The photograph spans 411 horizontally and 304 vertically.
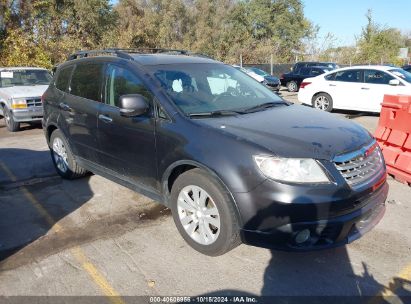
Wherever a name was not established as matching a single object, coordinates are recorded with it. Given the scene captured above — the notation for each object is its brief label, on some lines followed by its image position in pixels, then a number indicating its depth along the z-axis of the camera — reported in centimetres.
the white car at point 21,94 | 932
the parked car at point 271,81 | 1818
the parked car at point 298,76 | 1945
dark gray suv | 289
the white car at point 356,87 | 1045
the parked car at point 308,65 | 2008
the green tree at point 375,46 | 3656
